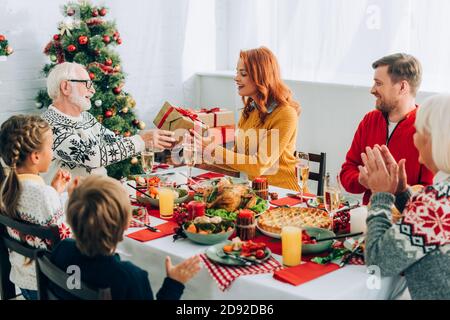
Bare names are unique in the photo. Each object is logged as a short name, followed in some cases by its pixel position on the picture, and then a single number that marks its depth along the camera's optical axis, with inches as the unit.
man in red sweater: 111.5
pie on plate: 84.9
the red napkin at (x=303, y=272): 70.4
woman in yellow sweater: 124.6
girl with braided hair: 82.8
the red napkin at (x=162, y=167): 133.5
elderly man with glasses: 118.6
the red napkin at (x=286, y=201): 101.4
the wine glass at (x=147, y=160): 105.6
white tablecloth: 68.4
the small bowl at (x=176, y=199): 99.8
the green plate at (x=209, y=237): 80.8
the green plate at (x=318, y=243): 78.0
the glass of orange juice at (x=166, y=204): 95.0
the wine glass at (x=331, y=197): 87.7
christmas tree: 164.6
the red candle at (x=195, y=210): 89.4
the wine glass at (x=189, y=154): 106.3
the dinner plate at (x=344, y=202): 98.6
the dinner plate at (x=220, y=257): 74.6
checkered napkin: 71.8
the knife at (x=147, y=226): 87.9
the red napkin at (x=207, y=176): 117.1
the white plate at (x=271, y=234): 83.5
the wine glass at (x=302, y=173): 98.0
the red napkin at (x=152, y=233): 85.1
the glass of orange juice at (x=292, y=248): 74.9
